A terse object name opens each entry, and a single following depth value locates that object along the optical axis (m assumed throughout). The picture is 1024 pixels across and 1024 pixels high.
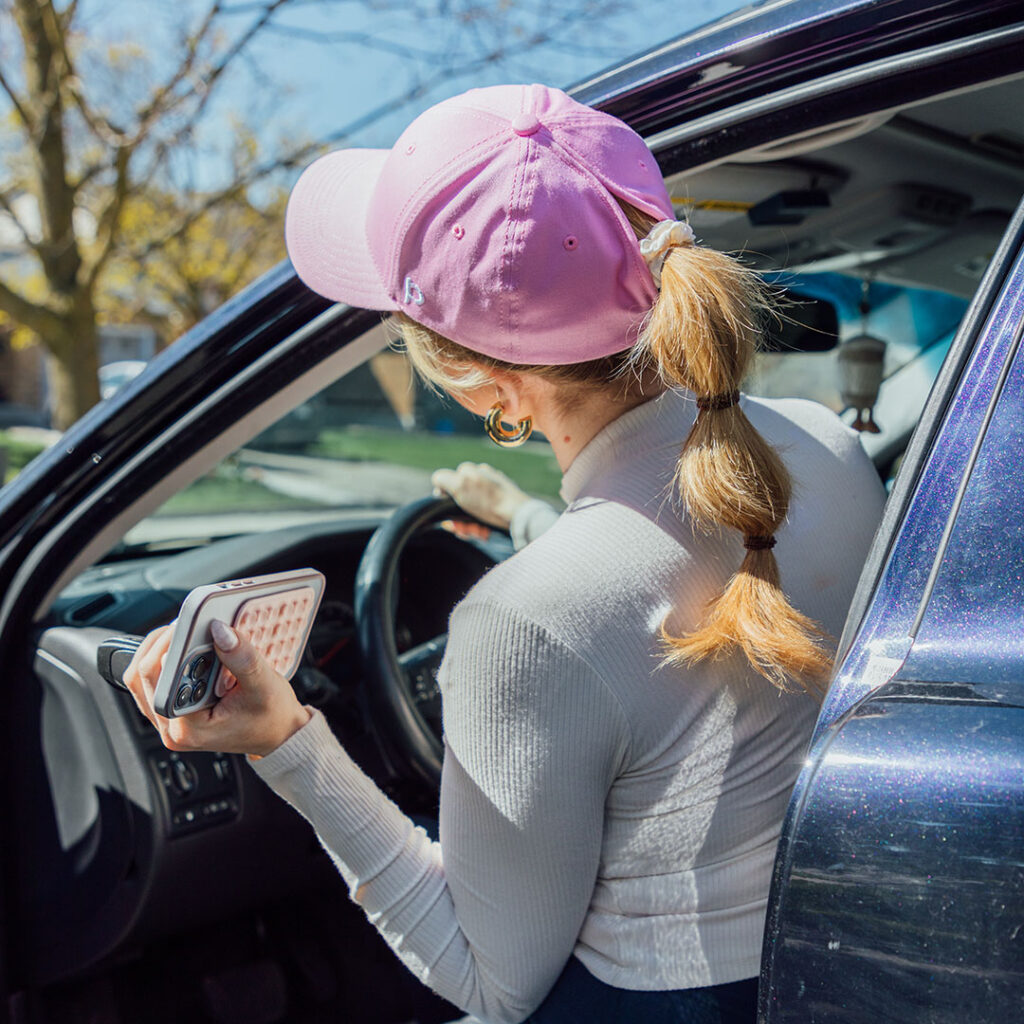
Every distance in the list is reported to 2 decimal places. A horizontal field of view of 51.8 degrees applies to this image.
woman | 1.09
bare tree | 8.82
